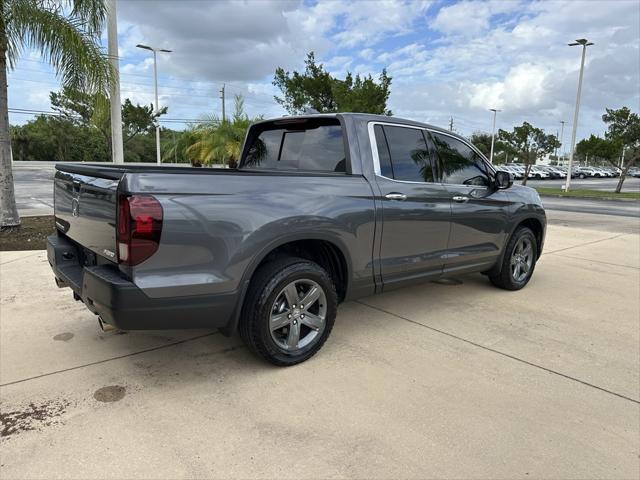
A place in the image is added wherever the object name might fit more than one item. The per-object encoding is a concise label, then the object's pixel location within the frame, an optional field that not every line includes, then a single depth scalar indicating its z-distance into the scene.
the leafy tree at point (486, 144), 68.06
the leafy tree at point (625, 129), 25.72
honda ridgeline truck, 2.74
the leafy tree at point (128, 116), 43.09
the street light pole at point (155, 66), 28.11
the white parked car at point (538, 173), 50.94
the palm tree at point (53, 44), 7.32
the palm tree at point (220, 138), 19.62
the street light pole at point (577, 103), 26.30
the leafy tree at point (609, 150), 28.77
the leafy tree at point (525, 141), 36.47
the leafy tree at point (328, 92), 21.28
